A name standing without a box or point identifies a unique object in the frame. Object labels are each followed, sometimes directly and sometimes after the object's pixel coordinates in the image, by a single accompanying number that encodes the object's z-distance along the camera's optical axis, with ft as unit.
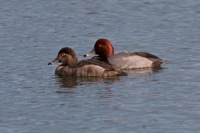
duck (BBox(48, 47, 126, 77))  65.72
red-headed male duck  69.31
